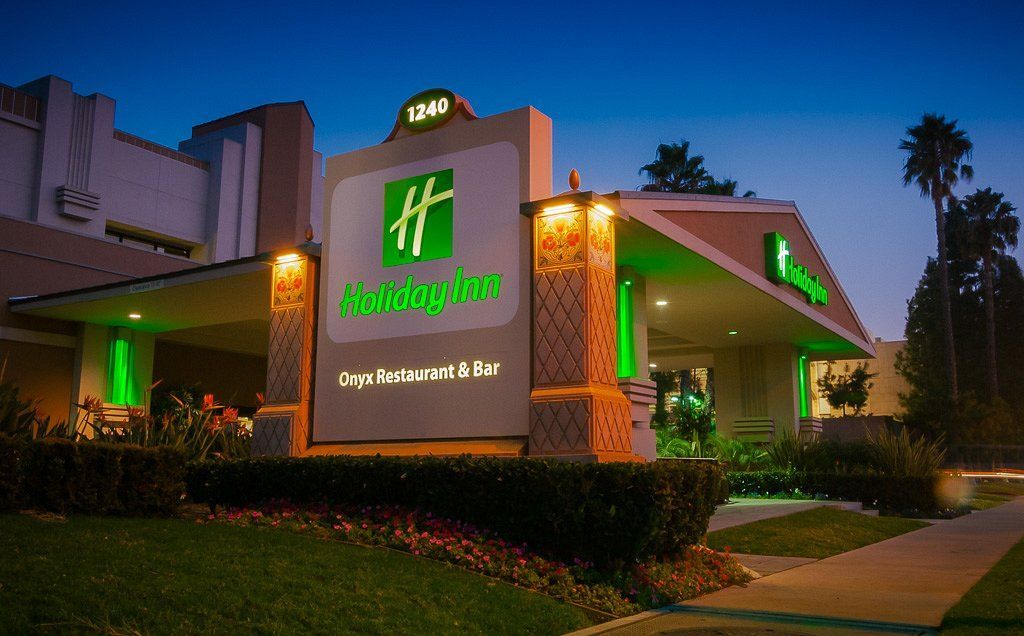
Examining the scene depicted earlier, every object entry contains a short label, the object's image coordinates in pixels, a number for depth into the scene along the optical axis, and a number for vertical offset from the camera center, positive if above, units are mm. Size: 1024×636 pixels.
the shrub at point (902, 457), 19750 -379
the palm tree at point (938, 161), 48094 +15620
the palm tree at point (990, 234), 55625 +13278
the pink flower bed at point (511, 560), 8094 -1247
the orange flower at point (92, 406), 12917 +343
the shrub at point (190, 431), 12602 -22
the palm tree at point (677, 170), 39844 +12229
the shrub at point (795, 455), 21516 -404
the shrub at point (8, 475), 8633 -475
